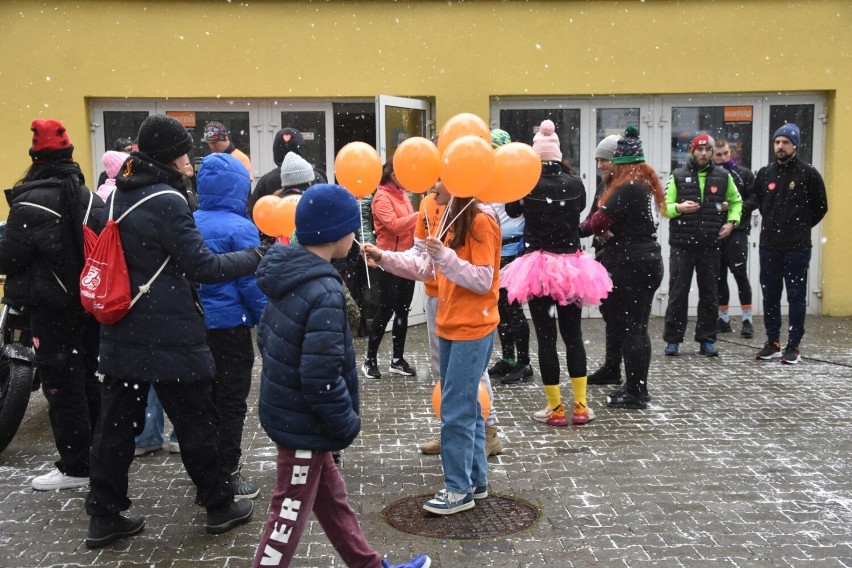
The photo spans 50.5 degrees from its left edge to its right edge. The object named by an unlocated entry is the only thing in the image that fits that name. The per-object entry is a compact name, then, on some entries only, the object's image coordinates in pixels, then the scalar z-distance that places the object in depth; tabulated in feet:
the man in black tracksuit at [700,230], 30.07
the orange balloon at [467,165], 15.16
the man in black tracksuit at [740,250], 33.86
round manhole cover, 15.65
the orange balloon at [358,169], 17.44
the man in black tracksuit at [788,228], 29.01
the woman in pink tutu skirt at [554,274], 21.62
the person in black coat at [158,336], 14.58
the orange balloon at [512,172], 16.08
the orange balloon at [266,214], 17.53
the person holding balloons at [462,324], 15.80
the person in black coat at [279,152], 24.94
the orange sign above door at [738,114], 38.24
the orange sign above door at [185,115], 36.78
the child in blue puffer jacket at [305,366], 11.66
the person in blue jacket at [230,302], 16.31
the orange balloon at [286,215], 17.28
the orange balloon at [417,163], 16.48
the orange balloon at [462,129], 16.63
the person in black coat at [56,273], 17.44
